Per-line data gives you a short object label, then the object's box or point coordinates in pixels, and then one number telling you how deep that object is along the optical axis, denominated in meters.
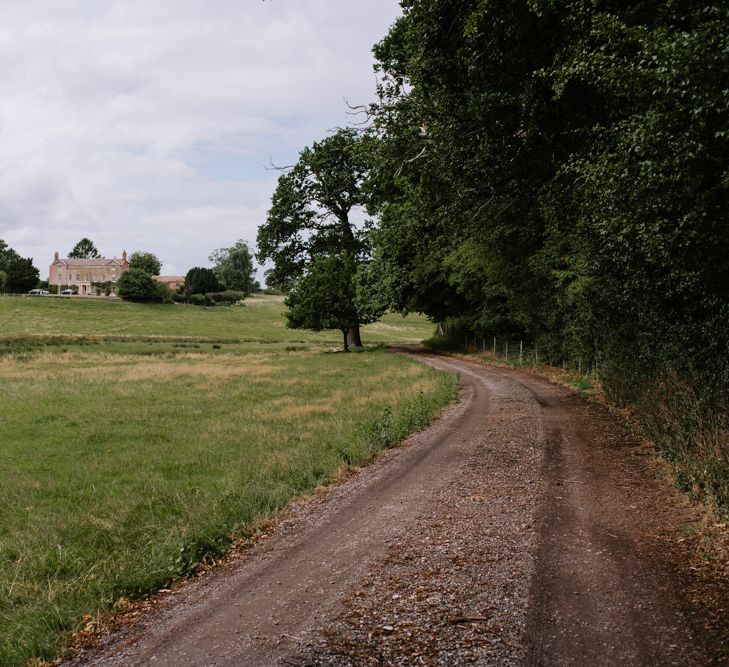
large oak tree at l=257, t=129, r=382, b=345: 47.75
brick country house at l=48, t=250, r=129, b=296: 148.50
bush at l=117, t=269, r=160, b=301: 112.06
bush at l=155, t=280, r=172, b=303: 115.75
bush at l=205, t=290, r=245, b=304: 128.56
